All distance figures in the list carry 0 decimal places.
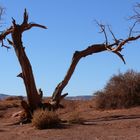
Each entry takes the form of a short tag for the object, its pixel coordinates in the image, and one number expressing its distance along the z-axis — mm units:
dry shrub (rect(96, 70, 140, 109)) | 31161
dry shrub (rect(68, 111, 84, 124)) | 22875
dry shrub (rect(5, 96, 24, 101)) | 53062
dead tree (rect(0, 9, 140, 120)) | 26328
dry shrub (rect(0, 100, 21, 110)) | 39581
